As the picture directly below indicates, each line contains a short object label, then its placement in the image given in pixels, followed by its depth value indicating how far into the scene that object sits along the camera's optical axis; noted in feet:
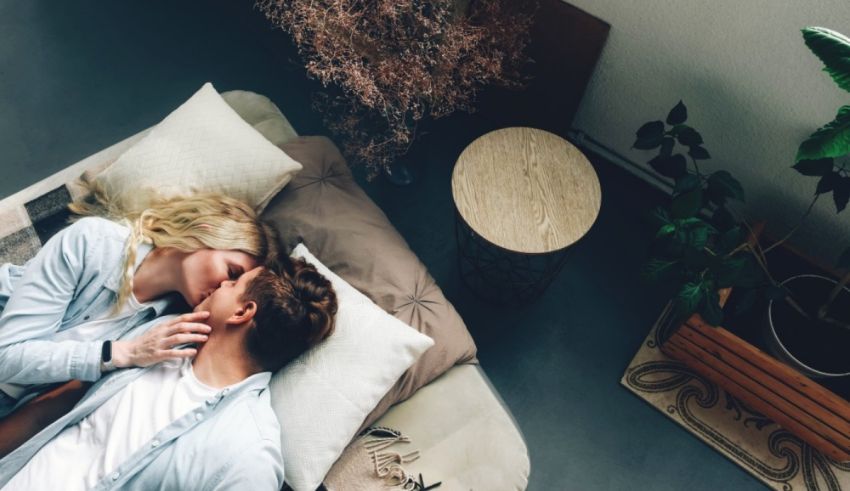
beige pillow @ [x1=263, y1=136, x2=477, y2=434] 5.67
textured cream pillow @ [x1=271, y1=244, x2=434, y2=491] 5.06
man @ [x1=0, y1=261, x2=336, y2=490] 4.92
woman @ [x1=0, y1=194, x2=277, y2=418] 5.23
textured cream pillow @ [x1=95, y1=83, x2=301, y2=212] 5.89
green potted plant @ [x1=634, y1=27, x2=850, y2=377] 5.79
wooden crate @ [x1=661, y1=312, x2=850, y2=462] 5.94
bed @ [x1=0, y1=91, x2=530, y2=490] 5.35
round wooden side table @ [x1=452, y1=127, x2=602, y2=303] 6.07
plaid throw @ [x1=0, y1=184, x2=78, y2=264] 6.41
